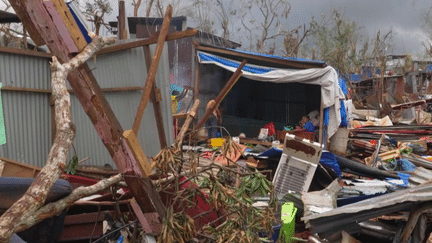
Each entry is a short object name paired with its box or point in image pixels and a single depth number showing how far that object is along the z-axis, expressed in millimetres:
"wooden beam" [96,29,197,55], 5289
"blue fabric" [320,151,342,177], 9281
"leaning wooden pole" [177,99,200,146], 4035
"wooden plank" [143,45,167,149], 5871
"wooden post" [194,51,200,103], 13164
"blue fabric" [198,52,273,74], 12609
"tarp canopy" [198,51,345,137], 11594
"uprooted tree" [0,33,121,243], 2127
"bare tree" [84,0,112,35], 13656
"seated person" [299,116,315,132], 12797
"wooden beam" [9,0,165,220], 3426
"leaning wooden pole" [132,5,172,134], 4603
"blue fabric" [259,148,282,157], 9405
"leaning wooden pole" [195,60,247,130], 5589
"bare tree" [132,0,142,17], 16719
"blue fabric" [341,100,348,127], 12289
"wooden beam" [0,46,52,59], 7211
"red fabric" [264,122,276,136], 13234
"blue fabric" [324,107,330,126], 11883
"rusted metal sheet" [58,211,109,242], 4504
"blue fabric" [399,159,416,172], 11133
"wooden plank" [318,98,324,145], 11906
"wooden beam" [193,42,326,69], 12039
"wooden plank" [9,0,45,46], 3416
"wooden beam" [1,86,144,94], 7348
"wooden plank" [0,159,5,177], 6556
